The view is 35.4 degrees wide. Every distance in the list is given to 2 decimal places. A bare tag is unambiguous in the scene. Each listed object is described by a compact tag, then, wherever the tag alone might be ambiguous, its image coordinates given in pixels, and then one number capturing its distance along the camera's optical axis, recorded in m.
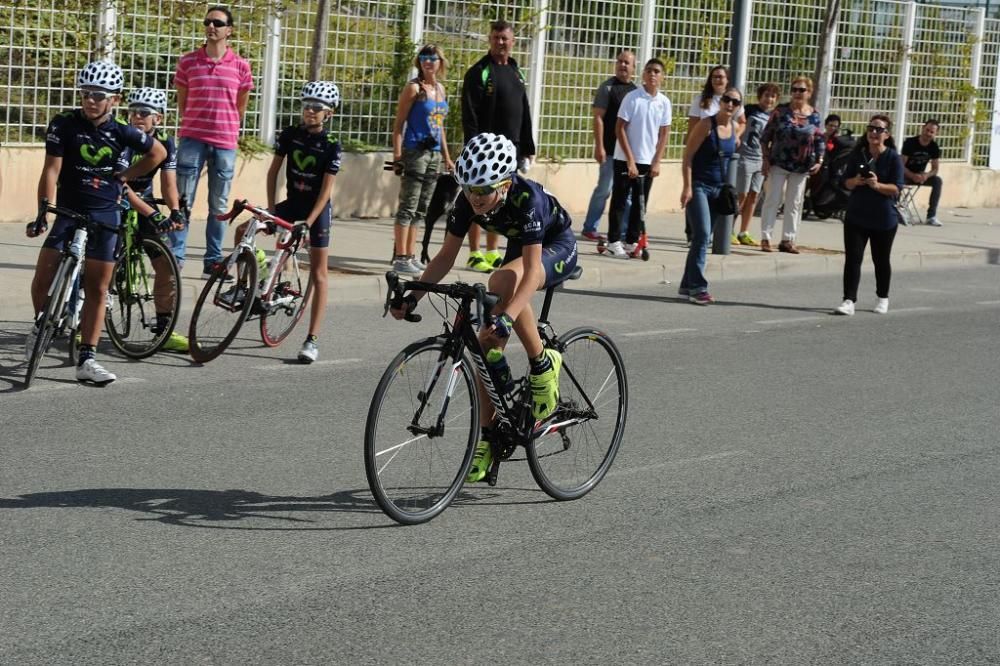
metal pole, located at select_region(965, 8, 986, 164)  27.61
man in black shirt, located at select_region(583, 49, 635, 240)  16.91
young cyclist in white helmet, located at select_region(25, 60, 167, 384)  8.83
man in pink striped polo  12.92
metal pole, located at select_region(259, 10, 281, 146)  17.61
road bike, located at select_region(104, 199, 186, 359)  9.81
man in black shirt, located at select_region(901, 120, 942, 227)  23.28
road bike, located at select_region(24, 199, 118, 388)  8.76
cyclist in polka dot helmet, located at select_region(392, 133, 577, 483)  6.46
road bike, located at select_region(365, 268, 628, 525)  6.28
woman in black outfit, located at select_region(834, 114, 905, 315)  13.68
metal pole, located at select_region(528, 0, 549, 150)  20.31
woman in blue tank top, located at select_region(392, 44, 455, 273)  14.14
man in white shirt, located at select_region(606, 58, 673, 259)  16.06
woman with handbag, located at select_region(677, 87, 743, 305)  13.82
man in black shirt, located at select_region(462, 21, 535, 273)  14.38
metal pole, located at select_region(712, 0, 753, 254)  17.61
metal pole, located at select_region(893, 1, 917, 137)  26.14
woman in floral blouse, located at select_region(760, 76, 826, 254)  17.66
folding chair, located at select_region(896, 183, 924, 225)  23.25
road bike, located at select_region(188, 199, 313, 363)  9.85
